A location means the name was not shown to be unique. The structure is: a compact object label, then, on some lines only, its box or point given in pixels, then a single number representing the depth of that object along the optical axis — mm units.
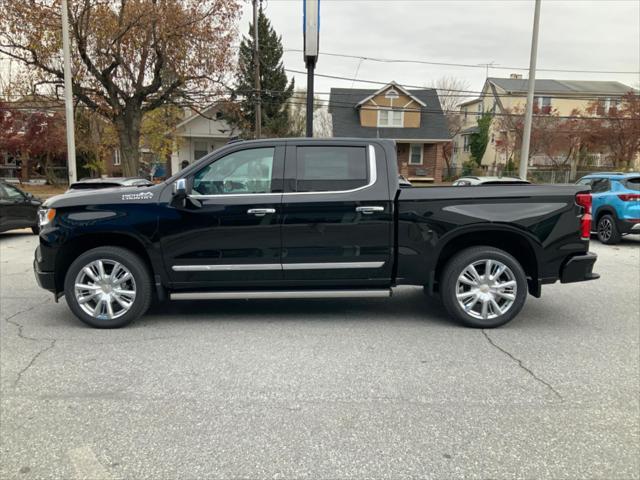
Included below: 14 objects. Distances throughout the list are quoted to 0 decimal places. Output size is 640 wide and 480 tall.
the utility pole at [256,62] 25234
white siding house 36219
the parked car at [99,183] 9492
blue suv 11102
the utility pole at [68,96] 13962
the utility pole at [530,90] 15773
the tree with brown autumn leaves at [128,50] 16766
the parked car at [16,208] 11555
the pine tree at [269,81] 35125
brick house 36500
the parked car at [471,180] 11417
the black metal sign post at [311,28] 9523
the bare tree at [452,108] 52469
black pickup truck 4988
